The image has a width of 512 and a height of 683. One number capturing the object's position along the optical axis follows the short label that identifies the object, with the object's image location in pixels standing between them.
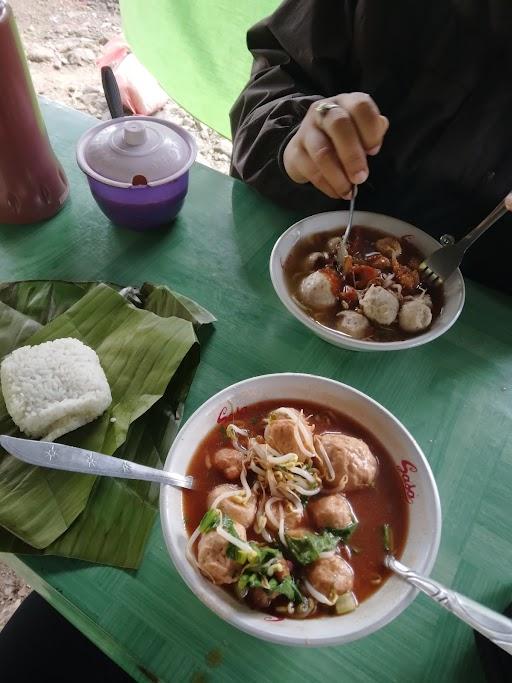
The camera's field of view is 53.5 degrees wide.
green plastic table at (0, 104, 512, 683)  0.73
